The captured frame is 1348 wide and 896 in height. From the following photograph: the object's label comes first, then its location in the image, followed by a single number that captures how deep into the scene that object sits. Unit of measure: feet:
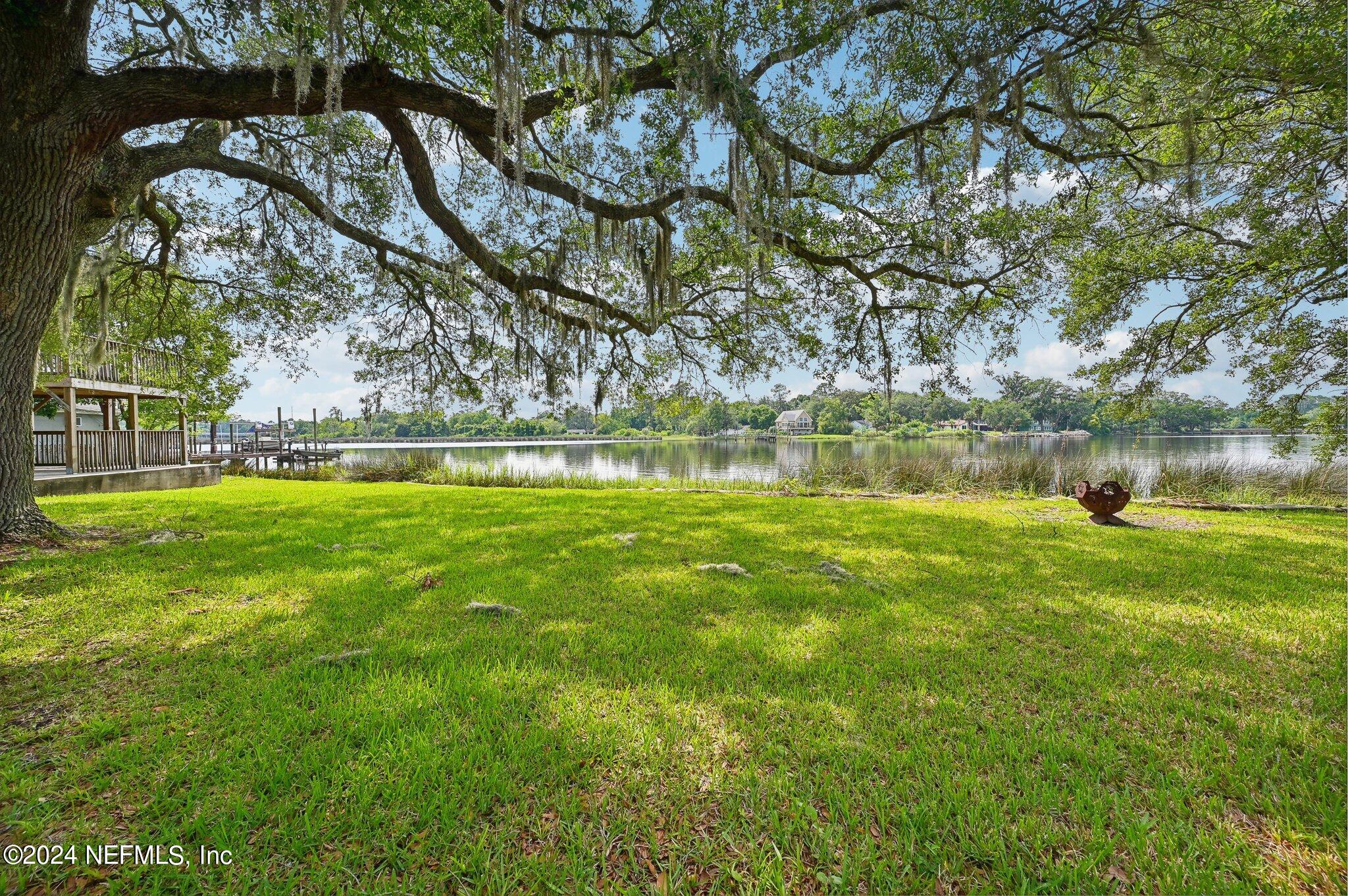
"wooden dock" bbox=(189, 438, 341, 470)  67.92
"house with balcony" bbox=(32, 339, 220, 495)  32.86
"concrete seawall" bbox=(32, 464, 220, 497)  30.94
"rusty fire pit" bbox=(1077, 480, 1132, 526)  20.89
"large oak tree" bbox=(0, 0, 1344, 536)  13.99
